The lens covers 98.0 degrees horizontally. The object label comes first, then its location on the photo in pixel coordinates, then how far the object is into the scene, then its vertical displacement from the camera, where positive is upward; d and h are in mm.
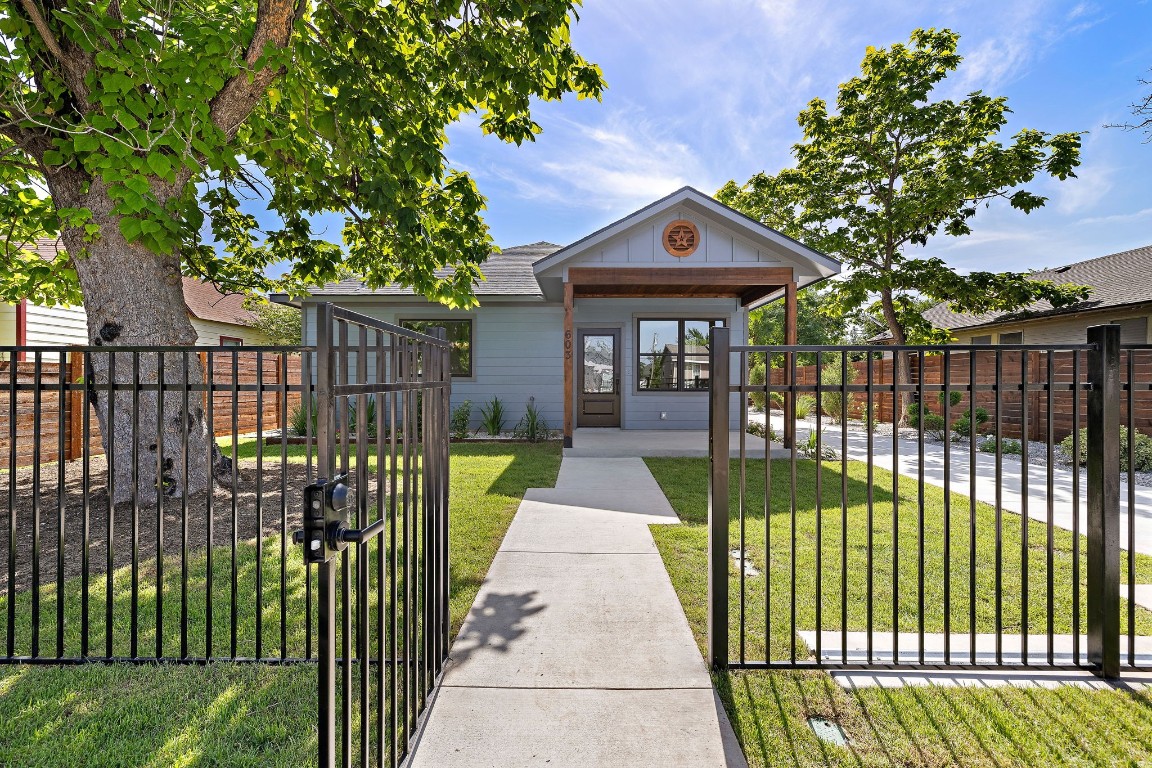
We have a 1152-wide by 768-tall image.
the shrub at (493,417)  10906 -723
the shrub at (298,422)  10227 -767
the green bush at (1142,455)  7566 -1071
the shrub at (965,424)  11688 -946
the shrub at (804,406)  16734 -740
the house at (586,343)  11094 +937
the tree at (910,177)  11875 +5264
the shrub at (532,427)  10641 -924
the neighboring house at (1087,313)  10805 +1760
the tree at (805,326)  21500 +3173
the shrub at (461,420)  10461 -763
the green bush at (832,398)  15414 -427
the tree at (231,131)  4027 +2422
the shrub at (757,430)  11470 -1087
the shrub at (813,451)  8594 -1160
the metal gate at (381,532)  1262 -464
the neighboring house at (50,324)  9281 +1273
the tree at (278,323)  17391 +2196
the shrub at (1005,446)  9227 -1172
